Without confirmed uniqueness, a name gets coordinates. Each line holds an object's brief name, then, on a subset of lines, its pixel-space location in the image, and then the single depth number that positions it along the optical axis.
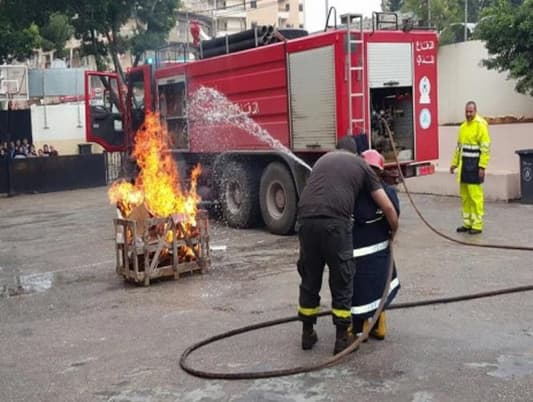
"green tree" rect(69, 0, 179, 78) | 21.17
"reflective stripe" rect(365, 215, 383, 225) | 5.24
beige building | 74.06
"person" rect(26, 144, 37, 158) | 21.36
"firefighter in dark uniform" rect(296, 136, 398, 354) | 5.05
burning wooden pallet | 7.71
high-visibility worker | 9.67
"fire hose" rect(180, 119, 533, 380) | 4.71
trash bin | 12.31
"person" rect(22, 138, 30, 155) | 21.95
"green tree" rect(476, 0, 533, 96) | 13.17
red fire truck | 9.48
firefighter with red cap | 5.24
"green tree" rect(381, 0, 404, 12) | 46.64
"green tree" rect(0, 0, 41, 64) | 20.80
